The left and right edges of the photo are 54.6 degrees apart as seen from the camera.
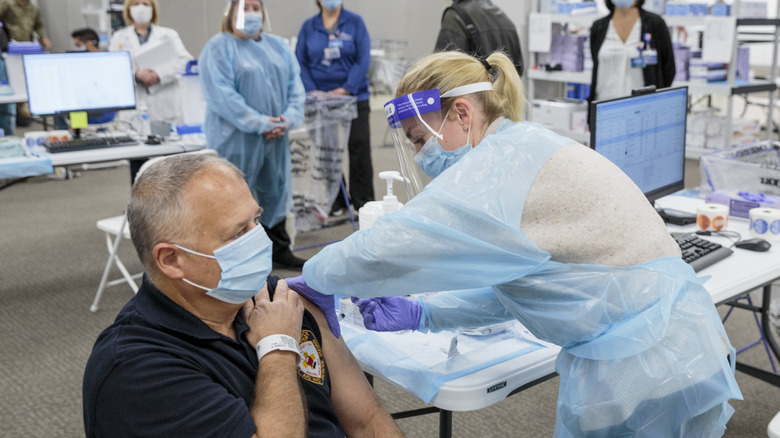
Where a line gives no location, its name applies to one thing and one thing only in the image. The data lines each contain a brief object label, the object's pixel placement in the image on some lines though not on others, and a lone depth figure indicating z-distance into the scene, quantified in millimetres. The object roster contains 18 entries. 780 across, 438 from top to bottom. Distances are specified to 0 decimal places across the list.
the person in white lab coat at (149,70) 4750
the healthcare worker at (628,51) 4355
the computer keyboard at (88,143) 3534
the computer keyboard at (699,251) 1946
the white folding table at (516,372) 1377
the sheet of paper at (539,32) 6078
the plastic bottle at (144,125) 4145
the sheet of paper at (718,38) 5309
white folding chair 3352
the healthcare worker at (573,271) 1207
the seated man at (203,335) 1128
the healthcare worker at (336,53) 4574
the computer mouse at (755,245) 2080
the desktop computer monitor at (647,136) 2092
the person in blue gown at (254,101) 3592
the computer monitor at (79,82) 3740
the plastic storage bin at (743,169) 2615
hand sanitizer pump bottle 1691
